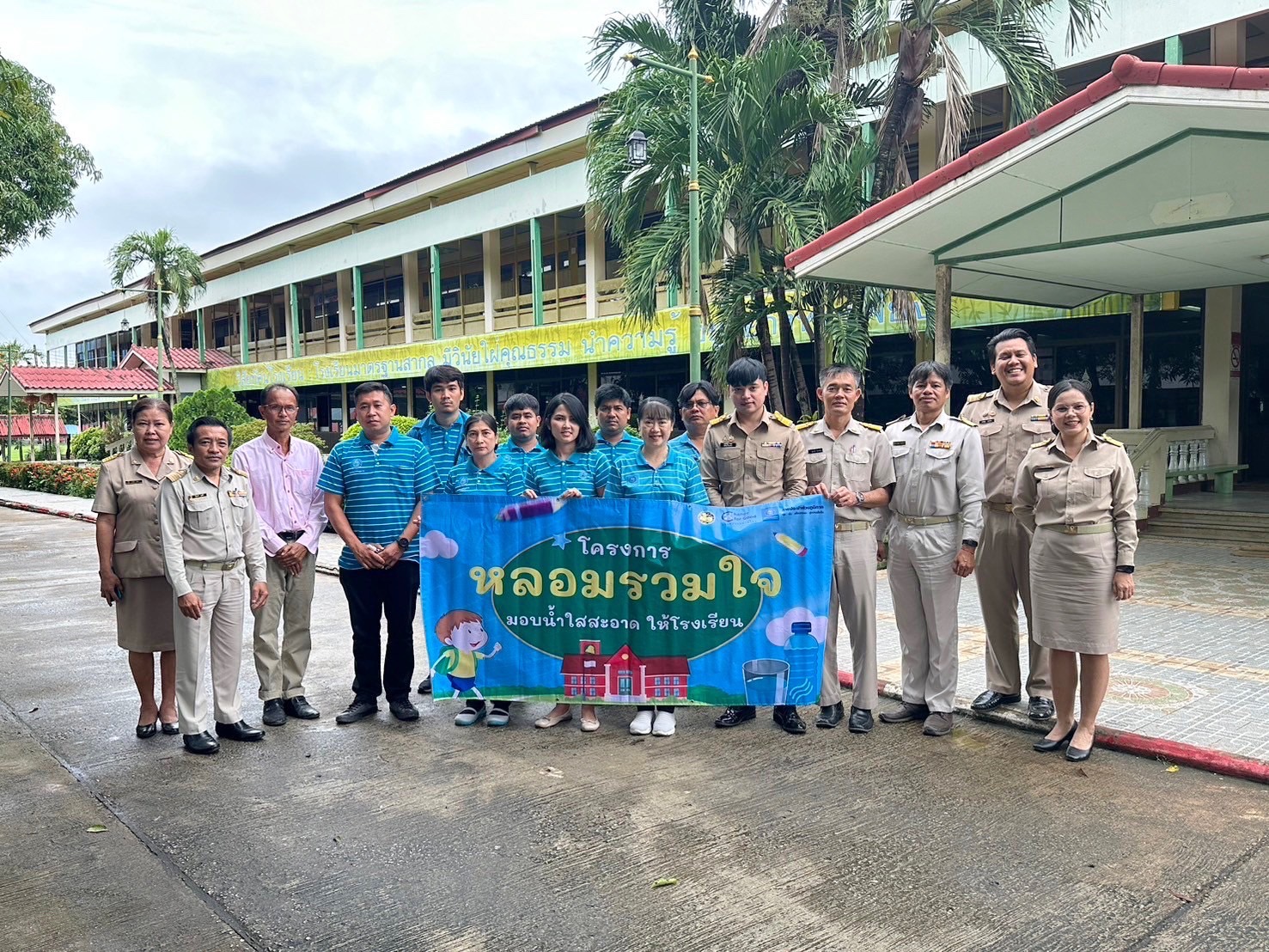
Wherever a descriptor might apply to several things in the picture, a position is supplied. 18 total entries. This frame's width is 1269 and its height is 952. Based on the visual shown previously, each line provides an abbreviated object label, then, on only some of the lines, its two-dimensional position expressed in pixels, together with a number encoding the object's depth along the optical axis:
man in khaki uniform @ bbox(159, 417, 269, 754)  4.74
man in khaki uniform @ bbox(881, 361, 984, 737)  4.87
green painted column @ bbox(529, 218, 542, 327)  23.92
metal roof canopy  7.72
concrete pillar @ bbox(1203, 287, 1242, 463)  14.50
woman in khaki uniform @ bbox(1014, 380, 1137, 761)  4.46
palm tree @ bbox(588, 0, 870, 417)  12.66
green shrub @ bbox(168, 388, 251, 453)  23.73
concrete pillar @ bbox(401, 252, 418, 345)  31.06
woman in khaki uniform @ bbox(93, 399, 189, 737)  4.89
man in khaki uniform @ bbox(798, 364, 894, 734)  4.94
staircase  11.12
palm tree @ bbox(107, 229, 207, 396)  36.09
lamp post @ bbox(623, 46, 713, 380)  12.54
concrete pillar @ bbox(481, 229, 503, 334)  27.62
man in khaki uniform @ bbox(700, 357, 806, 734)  4.98
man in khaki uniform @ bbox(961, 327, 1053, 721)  5.13
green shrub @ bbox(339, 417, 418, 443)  12.27
